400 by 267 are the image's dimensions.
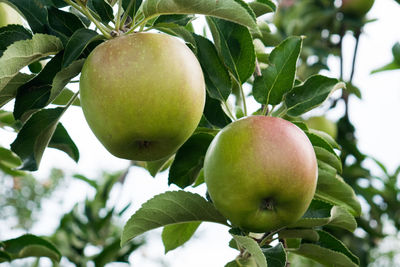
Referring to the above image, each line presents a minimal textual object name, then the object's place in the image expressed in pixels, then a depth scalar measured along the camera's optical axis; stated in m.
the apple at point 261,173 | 1.11
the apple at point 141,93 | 1.09
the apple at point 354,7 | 2.74
